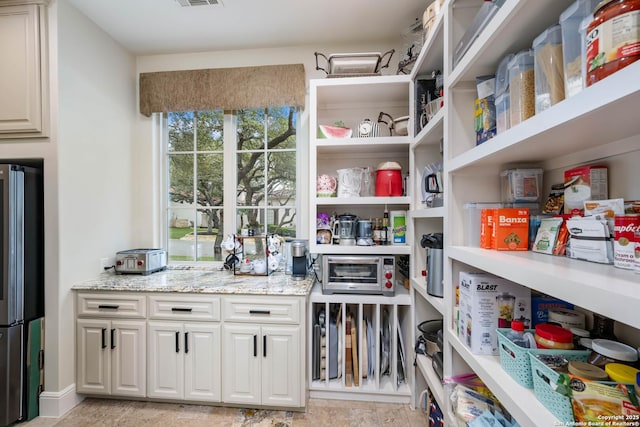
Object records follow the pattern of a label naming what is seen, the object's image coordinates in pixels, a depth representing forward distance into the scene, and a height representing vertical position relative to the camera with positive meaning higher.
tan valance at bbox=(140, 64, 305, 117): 2.19 +1.12
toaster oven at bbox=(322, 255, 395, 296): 1.81 -0.45
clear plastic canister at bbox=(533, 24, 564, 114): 0.67 +0.38
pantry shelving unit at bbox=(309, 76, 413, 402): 1.81 -0.59
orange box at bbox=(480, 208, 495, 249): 0.95 -0.07
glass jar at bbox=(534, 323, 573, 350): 0.72 -0.37
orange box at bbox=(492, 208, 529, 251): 0.90 -0.06
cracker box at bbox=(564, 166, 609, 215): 0.74 +0.07
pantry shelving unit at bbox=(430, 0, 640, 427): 0.48 +0.19
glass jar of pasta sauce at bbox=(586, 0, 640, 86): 0.47 +0.33
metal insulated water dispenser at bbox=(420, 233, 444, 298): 1.37 -0.30
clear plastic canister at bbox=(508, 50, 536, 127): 0.77 +0.38
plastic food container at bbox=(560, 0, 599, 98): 0.59 +0.41
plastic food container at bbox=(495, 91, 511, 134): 0.87 +0.34
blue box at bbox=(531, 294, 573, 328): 0.92 -0.35
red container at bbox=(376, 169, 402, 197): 1.86 +0.22
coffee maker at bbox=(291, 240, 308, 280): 2.02 -0.42
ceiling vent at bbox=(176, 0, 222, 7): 1.78 +1.50
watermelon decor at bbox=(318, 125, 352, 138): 1.89 +0.60
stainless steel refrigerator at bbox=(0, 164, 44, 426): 1.59 -0.43
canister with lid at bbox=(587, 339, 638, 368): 0.59 -0.34
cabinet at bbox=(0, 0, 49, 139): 1.72 +1.01
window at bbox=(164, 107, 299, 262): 2.40 +0.36
